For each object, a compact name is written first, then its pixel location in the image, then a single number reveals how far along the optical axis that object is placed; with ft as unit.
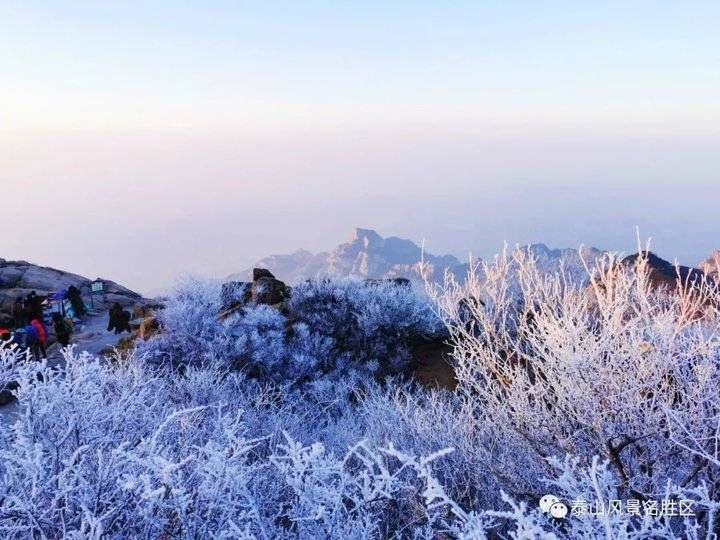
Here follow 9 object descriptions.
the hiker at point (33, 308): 62.49
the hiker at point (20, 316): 61.97
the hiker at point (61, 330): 63.82
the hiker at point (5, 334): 60.49
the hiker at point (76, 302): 87.51
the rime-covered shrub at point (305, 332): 48.26
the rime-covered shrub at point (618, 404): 18.42
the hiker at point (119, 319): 73.61
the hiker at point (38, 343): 55.26
